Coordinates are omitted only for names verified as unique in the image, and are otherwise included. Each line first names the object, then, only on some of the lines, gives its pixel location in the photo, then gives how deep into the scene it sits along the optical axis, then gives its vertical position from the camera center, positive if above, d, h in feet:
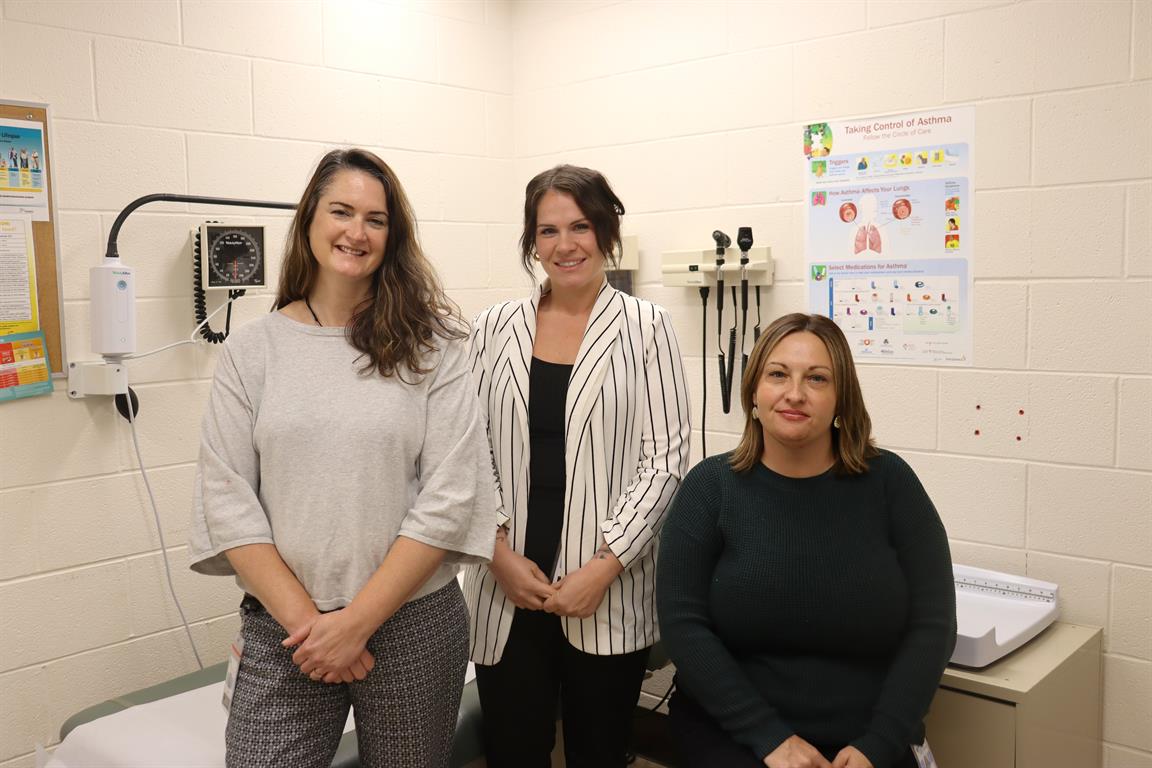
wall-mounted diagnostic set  9.30 +0.28
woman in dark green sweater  5.68 -1.66
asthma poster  8.23 +0.61
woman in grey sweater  5.10 -0.98
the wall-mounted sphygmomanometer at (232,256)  8.37 +0.47
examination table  6.36 -2.85
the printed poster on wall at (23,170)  7.34 +1.08
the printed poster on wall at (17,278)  7.36 +0.27
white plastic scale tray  6.58 -2.34
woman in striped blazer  6.03 -1.15
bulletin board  7.57 +0.41
